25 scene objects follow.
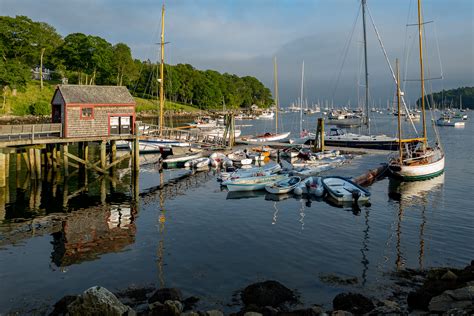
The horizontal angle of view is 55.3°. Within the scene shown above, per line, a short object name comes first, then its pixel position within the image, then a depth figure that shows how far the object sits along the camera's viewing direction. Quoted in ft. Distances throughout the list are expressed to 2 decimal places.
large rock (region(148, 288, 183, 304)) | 52.54
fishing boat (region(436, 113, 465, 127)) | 441.03
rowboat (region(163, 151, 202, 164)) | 158.10
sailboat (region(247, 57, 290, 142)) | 230.27
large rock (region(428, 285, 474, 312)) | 46.78
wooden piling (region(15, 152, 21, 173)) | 139.95
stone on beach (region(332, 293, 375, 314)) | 50.90
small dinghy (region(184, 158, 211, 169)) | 157.38
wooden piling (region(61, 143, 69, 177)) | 128.98
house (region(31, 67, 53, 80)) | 426.43
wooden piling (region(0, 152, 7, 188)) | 109.91
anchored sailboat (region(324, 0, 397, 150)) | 196.13
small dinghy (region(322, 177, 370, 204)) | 106.73
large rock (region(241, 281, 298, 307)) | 52.70
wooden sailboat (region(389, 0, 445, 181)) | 133.39
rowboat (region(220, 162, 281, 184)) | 127.85
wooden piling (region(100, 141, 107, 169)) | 134.31
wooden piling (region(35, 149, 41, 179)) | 130.00
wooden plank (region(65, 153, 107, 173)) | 129.08
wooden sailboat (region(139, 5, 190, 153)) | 180.34
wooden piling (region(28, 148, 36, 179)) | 130.41
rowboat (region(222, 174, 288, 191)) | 118.11
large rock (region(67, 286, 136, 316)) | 47.11
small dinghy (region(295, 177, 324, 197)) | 113.19
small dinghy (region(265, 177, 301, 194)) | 116.67
